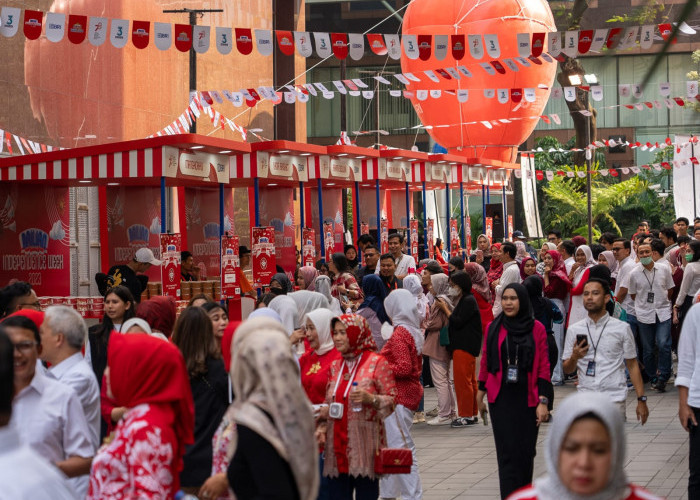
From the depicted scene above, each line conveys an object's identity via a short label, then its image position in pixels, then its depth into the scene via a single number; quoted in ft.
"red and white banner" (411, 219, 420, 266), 89.81
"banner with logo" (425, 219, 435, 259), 91.35
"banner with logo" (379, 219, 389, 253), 81.51
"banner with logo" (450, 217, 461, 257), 98.56
